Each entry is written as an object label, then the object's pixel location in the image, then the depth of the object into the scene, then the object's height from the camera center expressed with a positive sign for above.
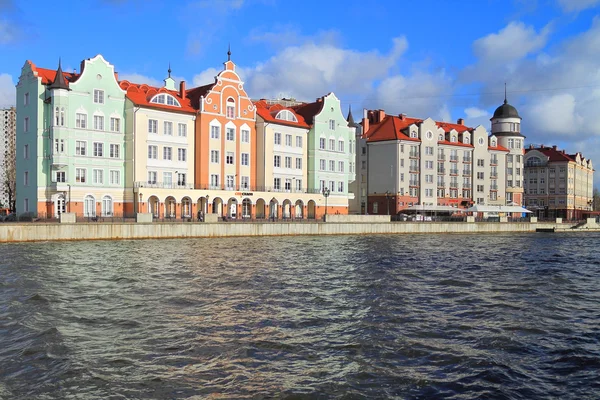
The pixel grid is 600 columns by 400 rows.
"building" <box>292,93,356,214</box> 78.00 +7.08
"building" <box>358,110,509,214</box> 90.69 +6.35
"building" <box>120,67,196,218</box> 61.75 +5.71
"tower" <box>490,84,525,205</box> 107.38 +10.85
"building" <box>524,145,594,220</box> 124.44 +4.42
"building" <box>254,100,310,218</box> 72.44 +6.42
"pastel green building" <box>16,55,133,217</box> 57.22 +6.14
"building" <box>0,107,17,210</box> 142.00 +16.67
